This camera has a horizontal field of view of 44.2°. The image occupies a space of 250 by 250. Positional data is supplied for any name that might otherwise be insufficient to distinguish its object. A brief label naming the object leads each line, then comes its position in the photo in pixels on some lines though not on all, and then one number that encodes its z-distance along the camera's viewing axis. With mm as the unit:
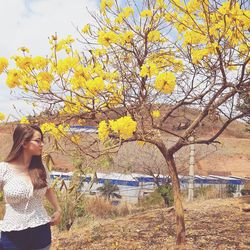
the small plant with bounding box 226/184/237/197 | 9356
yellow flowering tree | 2802
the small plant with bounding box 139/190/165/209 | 9071
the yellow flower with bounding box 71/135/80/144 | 3365
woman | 1885
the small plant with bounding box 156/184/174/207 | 8139
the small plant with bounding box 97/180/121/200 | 10241
